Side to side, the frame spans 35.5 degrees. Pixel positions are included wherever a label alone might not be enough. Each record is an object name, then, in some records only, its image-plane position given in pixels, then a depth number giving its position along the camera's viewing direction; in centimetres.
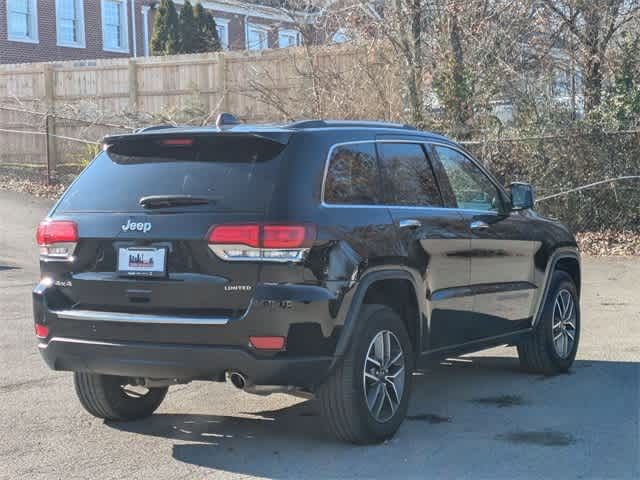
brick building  3150
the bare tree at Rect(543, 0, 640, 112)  1662
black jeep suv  536
